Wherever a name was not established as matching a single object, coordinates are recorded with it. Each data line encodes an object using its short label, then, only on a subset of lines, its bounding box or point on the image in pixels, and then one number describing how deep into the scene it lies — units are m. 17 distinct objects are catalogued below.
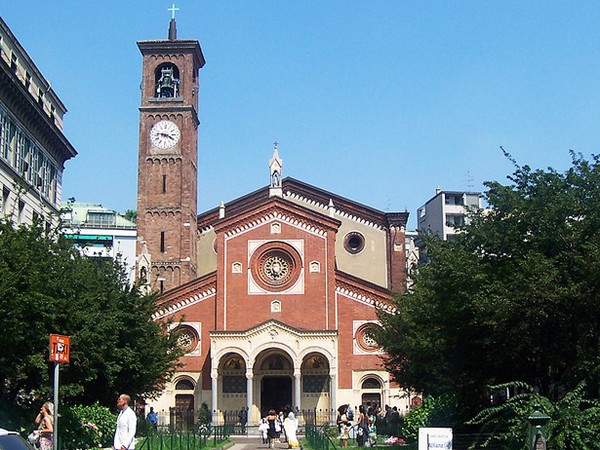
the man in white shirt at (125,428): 17.38
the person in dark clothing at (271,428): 37.38
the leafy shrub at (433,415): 30.25
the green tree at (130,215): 121.43
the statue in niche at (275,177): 67.50
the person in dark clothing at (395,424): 40.69
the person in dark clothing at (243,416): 54.50
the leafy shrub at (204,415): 53.66
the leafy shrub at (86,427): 26.71
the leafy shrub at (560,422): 20.61
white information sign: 20.58
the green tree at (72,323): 24.25
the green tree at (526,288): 24.05
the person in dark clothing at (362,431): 36.42
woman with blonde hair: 20.98
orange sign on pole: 18.48
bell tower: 64.62
